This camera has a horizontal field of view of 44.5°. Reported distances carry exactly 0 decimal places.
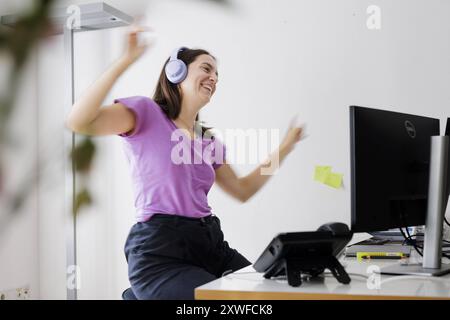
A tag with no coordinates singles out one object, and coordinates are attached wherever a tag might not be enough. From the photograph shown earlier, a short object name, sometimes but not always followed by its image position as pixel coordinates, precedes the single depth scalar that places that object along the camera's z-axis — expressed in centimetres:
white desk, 106
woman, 153
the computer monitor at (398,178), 121
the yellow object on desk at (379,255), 157
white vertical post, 254
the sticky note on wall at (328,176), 273
